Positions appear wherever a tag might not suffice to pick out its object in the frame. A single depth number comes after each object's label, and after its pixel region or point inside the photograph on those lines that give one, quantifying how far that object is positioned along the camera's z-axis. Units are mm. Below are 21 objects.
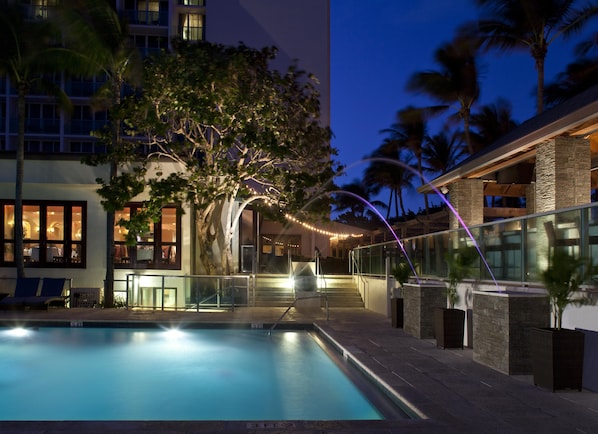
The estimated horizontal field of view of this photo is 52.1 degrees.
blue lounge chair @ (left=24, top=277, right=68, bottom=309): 17172
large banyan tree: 16844
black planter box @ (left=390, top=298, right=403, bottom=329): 13070
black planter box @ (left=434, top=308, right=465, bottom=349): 10016
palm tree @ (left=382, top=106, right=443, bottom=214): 42156
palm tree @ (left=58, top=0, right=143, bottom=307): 16203
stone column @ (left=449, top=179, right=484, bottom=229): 17123
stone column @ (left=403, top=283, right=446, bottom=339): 11289
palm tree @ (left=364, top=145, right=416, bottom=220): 48169
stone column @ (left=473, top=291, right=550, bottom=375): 7645
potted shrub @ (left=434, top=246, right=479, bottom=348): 10031
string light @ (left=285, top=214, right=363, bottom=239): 29522
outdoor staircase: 19672
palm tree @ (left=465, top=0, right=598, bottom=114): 22500
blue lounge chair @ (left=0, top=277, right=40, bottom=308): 17031
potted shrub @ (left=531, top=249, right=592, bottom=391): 6629
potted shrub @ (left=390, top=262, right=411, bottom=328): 13078
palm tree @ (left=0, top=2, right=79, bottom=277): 16844
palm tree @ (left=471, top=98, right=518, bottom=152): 35219
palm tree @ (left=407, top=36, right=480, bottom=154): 29094
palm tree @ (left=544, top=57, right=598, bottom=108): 28719
